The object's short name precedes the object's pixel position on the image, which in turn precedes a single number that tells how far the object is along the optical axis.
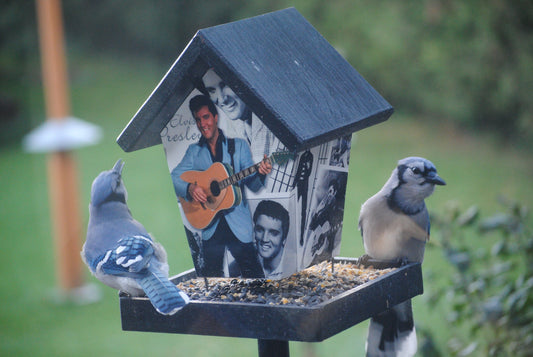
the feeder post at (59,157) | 12.42
